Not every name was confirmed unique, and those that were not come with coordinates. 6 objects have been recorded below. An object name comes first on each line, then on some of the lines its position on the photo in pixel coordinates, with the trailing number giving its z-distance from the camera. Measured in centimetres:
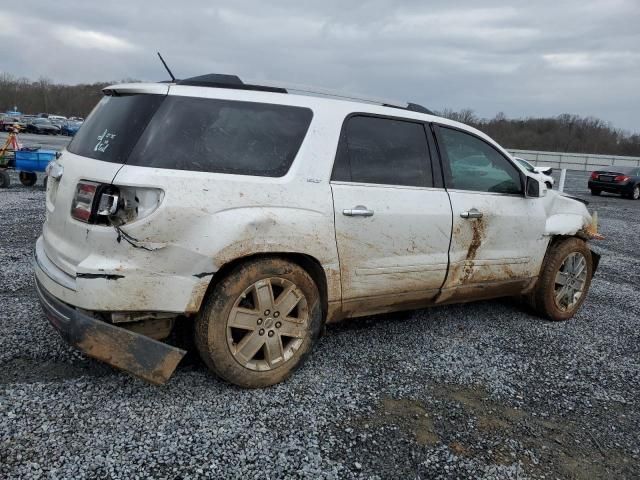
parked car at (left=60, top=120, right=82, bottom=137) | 4544
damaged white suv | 262
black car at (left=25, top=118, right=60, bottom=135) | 4369
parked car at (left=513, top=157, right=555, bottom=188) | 1536
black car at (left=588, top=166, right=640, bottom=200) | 1997
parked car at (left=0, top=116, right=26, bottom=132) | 4038
